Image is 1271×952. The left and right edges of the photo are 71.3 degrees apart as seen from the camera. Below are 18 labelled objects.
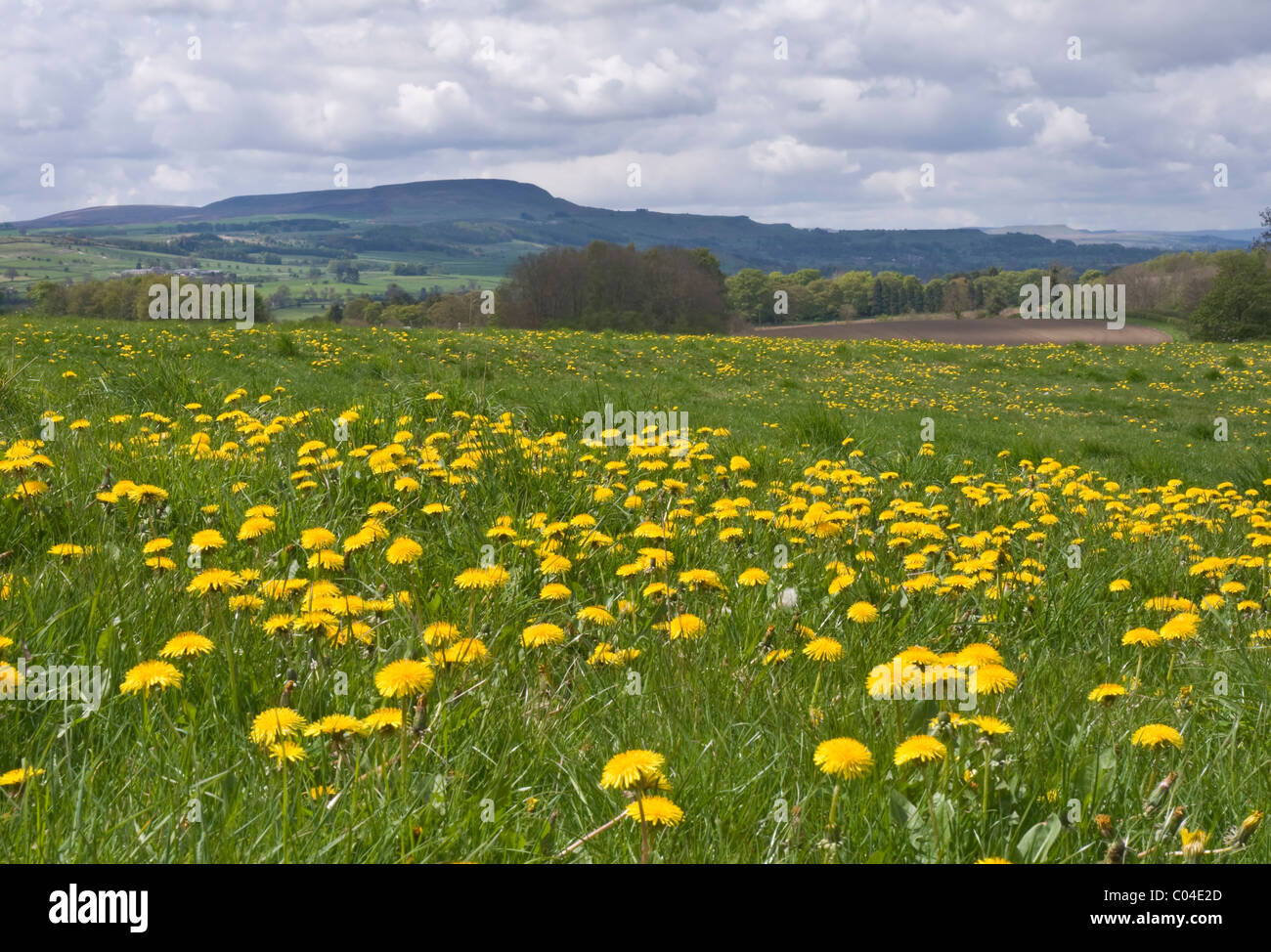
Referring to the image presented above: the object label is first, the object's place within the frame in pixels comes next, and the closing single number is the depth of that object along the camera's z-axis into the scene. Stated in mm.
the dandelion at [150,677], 2258
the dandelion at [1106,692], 2688
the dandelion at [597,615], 3215
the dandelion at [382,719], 2186
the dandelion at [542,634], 2895
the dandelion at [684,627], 3148
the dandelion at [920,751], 2080
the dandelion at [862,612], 3369
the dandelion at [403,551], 3484
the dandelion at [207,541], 3398
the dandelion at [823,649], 2986
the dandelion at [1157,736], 2375
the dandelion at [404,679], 2225
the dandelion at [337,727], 2131
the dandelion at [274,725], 2143
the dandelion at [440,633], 2840
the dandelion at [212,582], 2910
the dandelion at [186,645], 2488
